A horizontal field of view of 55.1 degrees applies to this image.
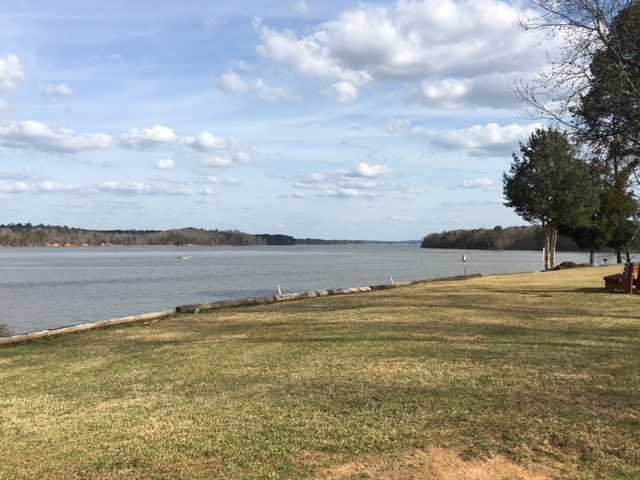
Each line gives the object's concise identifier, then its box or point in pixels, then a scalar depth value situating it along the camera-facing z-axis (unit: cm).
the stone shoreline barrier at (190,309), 1284
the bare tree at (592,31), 1002
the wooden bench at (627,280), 1634
